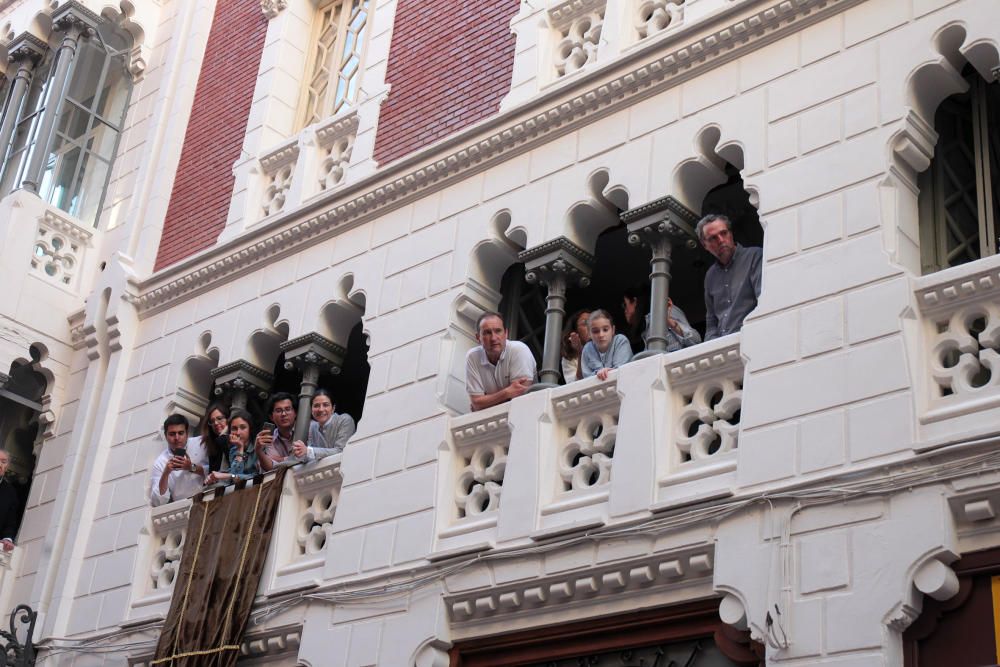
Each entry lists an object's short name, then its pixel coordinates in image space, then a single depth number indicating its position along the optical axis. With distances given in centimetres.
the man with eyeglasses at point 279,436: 1327
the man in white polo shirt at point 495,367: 1146
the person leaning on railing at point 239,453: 1353
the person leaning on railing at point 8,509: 1595
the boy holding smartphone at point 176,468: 1406
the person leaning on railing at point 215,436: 1424
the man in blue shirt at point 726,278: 1048
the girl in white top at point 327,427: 1308
